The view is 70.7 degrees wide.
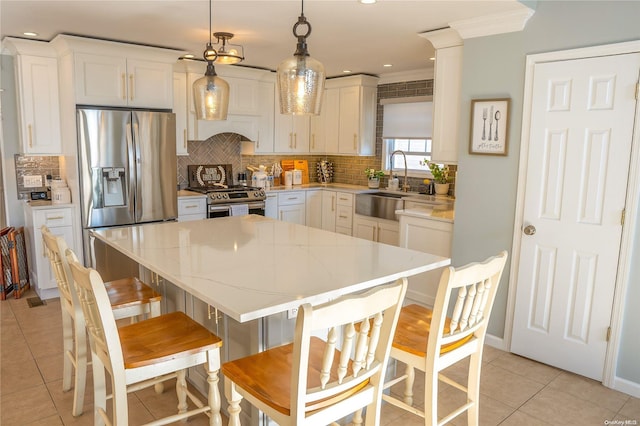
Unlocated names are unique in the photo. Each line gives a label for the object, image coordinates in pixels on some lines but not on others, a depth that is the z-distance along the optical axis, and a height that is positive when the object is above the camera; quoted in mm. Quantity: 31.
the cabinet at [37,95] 4137 +520
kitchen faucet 5641 -213
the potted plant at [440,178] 5184 -197
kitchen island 1784 -520
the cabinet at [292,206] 5750 -634
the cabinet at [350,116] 5848 +566
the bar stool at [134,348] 1720 -813
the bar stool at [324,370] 1359 -771
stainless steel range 5059 -411
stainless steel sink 5109 -520
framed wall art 3223 +257
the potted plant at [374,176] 5898 -224
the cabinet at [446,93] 3574 +553
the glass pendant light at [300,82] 1871 +315
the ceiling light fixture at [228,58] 2730 +596
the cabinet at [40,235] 4113 -754
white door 2734 -278
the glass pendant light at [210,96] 2432 +323
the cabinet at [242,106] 5121 +610
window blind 5504 +501
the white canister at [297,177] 6312 -274
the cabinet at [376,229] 5121 -819
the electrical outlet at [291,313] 1995 -690
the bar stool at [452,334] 1813 -800
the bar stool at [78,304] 2250 -811
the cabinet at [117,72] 4000 +757
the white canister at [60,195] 4262 -408
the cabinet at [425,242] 3760 -698
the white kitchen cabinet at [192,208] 4852 -570
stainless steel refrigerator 4090 -127
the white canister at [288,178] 6254 -287
